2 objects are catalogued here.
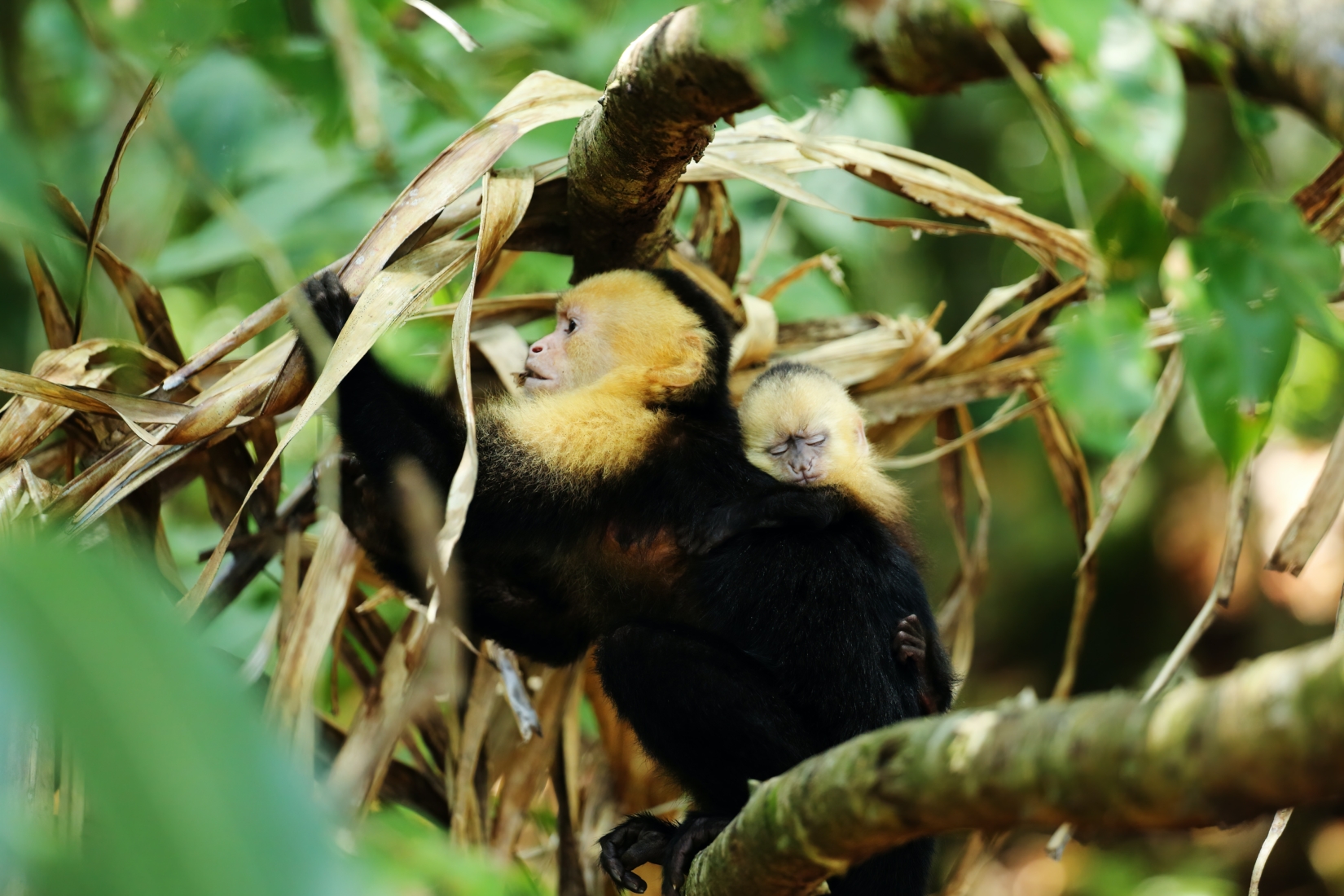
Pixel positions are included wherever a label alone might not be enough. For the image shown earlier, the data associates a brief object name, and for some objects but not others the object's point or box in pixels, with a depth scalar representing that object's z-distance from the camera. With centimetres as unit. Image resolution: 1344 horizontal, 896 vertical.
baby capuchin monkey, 604
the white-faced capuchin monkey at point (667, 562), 510
